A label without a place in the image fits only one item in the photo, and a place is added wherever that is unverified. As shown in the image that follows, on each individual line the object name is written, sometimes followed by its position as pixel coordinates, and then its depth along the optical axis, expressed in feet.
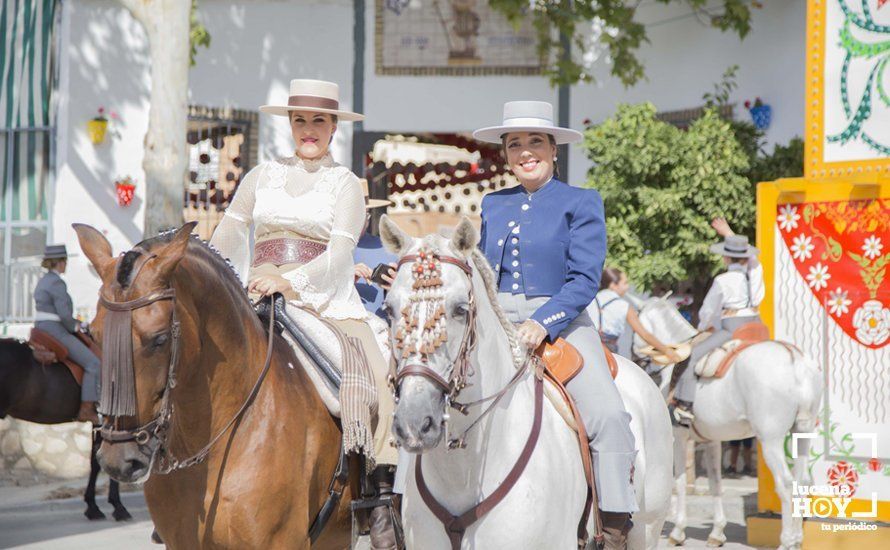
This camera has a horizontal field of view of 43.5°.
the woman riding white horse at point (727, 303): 33.88
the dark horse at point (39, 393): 33.99
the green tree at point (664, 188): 43.68
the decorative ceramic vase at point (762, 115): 45.93
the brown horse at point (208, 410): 13.44
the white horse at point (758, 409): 30.55
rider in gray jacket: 35.06
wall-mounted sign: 50.44
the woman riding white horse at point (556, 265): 14.64
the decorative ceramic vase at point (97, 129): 45.85
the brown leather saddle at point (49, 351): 34.53
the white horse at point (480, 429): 12.22
